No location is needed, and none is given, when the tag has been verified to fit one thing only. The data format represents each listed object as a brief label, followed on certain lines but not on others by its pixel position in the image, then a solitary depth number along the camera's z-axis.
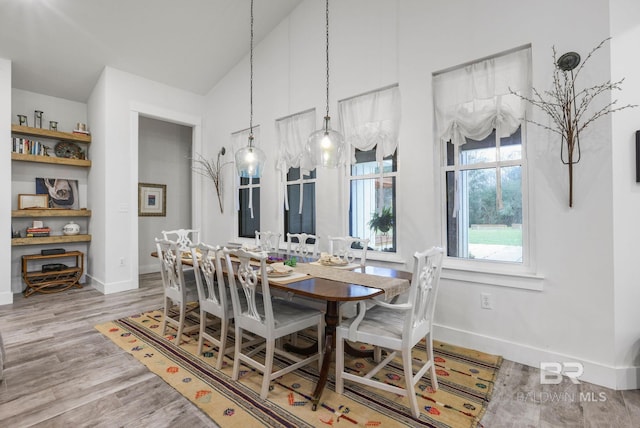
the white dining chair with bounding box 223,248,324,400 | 2.15
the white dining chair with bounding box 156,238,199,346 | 2.95
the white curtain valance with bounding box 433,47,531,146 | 2.73
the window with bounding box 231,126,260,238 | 5.11
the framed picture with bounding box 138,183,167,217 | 6.09
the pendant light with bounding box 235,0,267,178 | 3.36
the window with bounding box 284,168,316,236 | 4.38
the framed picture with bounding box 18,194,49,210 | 4.83
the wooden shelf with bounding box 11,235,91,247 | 4.55
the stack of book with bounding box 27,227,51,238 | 4.76
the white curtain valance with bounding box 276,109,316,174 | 4.26
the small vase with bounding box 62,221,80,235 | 5.13
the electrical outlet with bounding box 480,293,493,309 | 2.80
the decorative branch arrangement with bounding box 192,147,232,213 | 5.60
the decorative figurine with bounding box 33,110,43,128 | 4.93
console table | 4.67
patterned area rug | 1.94
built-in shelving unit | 4.57
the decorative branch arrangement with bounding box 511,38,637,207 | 2.34
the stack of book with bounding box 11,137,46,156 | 4.60
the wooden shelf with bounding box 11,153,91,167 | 4.54
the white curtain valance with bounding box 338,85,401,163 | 3.46
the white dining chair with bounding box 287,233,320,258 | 3.73
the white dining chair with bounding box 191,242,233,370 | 2.50
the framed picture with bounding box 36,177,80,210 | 5.07
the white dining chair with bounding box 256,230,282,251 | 4.01
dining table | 2.06
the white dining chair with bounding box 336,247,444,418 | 1.92
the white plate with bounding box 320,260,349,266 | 2.89
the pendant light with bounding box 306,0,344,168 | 2.77
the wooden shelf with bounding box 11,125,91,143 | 4.54
